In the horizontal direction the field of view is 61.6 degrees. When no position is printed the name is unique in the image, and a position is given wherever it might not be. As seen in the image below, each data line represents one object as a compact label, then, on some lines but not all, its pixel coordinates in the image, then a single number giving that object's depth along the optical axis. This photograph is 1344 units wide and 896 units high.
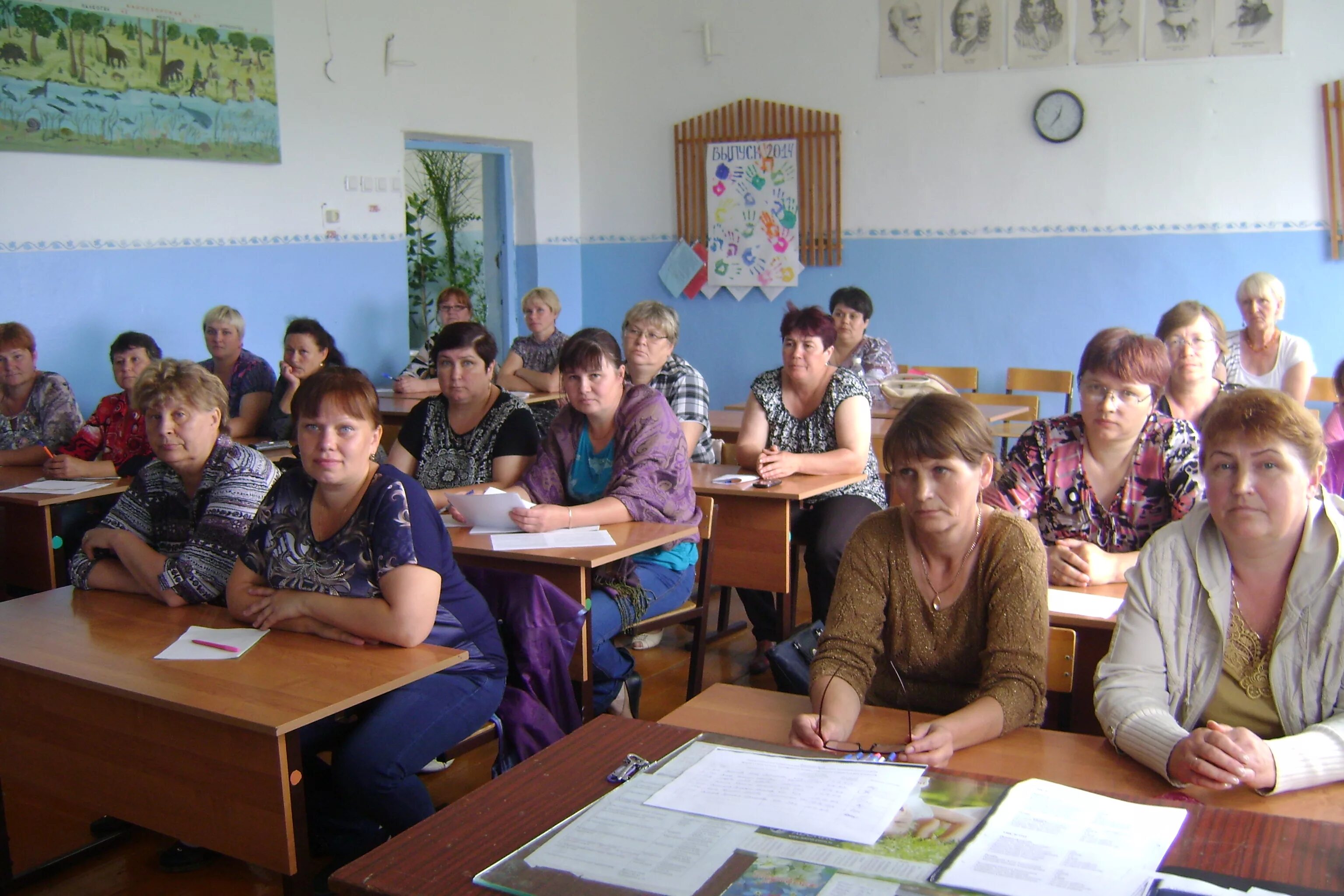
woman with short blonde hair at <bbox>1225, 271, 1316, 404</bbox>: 5.03
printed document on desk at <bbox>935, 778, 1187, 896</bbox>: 1.14
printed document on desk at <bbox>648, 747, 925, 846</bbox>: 1.29
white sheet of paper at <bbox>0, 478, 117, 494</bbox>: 4.07
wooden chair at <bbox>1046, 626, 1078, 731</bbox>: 2.04
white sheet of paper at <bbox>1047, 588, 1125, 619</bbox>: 2.29
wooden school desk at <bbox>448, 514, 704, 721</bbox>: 2.89
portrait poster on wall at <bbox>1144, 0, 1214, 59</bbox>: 6.20
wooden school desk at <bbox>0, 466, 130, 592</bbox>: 4.00
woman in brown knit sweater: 1.87
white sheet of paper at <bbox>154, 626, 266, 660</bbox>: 2.21
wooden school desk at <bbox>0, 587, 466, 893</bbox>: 1.95
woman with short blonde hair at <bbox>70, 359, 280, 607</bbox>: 2.62
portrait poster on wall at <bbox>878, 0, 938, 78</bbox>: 6.89
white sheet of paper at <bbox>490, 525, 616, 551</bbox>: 3.01
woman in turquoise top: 3.13
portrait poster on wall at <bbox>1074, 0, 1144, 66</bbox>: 6.36
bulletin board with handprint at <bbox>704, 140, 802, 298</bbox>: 7.51
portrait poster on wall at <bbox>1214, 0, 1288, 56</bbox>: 6.04
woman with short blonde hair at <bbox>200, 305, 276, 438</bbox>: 5.55
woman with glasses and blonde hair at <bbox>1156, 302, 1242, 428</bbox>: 3.70
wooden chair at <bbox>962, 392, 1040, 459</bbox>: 5.19
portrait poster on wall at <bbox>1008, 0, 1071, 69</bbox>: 6.53
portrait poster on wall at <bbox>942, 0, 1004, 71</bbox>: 6.70
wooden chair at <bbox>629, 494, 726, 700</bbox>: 3.27
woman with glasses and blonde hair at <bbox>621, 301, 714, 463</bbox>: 4.34
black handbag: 2.12
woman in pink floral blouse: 2.60
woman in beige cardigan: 1.69
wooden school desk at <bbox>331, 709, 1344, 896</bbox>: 1.22
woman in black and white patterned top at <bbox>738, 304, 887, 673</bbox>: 3.93
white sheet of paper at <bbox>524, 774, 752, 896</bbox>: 1.18
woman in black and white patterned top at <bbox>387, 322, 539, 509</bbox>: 3.66
